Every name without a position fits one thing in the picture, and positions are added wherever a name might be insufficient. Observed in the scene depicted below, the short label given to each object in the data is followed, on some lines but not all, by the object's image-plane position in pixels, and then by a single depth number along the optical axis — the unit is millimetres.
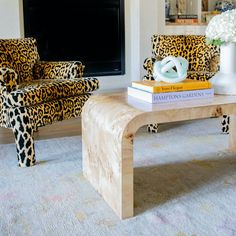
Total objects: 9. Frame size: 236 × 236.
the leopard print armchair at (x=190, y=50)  3545
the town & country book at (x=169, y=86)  1882
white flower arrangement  2053
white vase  2130
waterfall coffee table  1637
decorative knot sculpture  1987
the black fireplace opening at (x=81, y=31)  4941
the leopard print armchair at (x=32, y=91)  2340
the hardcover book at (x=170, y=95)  1855
